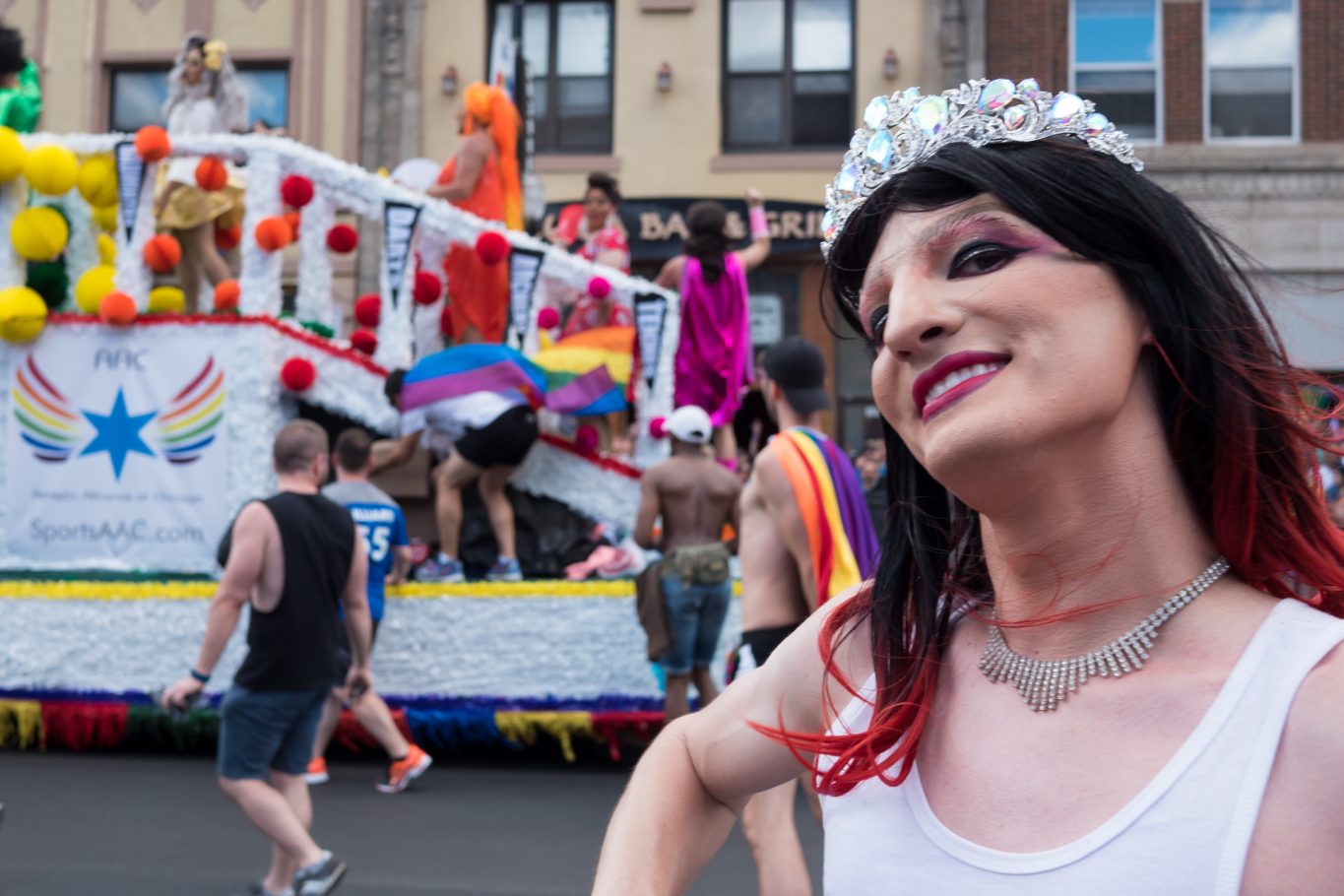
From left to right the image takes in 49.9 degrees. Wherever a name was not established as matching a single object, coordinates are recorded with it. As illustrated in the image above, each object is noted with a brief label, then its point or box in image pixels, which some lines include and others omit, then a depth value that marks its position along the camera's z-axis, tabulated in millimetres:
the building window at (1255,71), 16625
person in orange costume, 8984
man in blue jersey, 7059
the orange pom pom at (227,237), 9797
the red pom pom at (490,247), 8617
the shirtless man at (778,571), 4176
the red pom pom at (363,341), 9484
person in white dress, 9258
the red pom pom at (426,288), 9062
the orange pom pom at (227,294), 8789
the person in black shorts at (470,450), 7969
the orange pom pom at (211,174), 8469
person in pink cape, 9102
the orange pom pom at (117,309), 8289
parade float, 7758
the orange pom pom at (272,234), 8289
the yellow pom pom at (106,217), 8750
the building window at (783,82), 17406
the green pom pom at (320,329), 9172
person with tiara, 1135
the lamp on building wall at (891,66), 16672
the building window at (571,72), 17625
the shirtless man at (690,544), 6805
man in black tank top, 4957
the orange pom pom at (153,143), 8242
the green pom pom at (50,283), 8758
